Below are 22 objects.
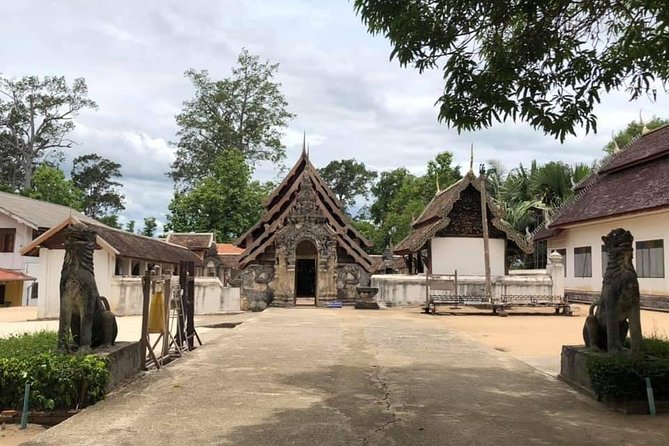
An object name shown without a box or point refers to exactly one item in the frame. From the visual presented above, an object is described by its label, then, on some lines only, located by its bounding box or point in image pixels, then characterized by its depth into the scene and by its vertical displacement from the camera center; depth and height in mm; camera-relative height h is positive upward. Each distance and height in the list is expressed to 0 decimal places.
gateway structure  25516 +643
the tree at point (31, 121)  41812 +11256
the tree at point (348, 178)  62344 +10531
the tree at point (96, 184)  53031 +8219
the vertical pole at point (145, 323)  8211 -793
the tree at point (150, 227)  47938 +3713
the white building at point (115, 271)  20625 -78
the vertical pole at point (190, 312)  10964 -841
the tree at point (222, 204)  38438 +4744
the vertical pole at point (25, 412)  5750 -1493
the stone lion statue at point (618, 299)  6648 -319
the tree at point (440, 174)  44625 +8019
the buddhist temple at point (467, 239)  25719 +1553
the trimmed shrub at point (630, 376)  6105 -1147
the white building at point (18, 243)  30688 +1466
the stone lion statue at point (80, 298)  6816 -359
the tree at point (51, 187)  41312 +6117
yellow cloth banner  9492 -736
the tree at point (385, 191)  57750 +8507
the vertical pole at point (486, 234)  22359 +1604
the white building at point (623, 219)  21922 +2378
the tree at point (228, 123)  44375 +11930
